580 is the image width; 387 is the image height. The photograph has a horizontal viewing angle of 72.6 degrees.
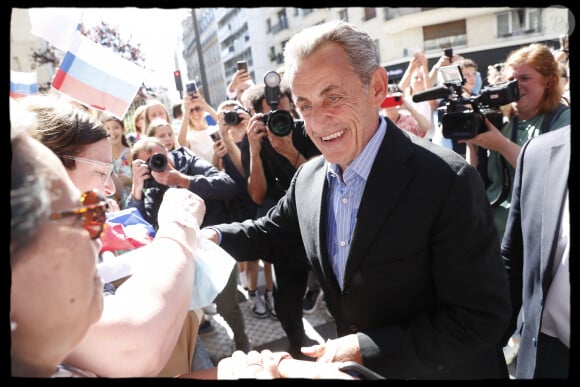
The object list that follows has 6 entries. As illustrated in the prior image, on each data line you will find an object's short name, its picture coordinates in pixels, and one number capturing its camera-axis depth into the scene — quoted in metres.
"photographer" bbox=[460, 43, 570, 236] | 1.75
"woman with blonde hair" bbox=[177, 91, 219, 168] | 4.06
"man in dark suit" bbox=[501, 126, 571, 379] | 1.08
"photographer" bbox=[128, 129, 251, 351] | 2.60
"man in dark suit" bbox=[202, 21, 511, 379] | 1.12
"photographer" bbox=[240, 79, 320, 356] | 2.55
